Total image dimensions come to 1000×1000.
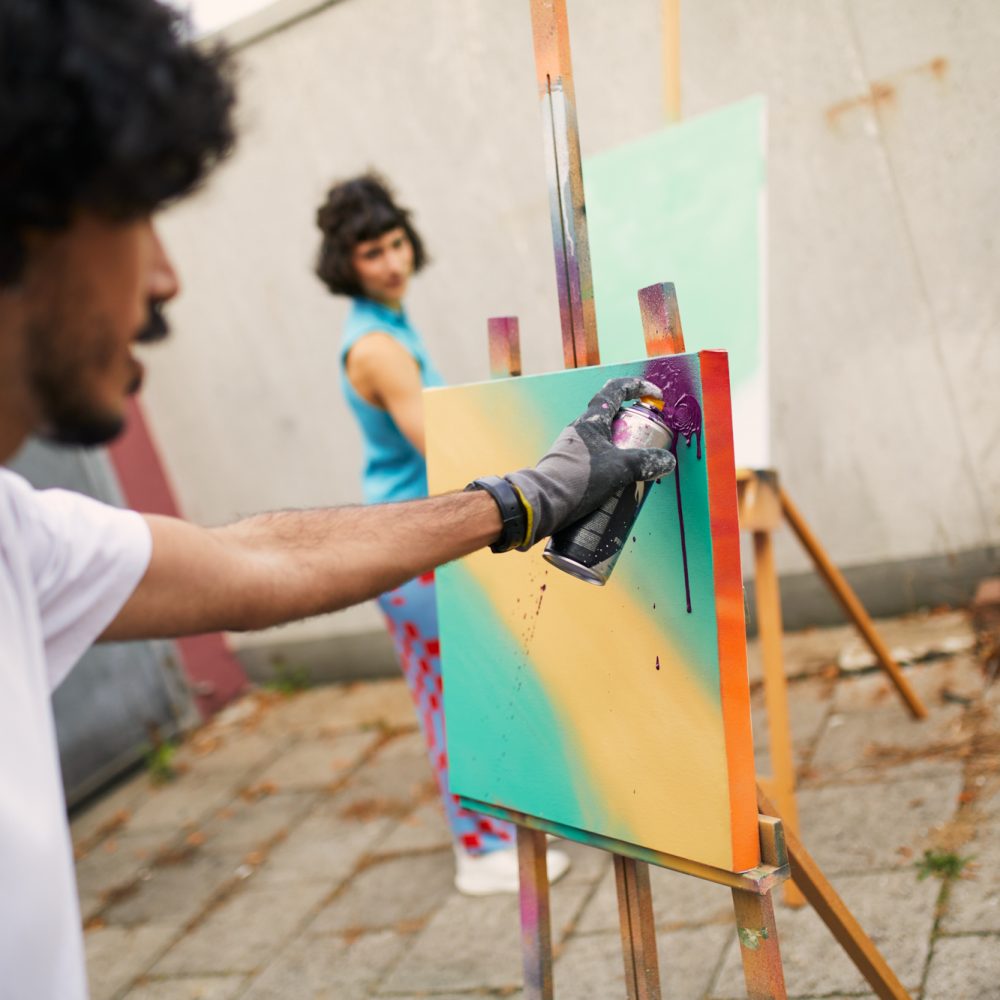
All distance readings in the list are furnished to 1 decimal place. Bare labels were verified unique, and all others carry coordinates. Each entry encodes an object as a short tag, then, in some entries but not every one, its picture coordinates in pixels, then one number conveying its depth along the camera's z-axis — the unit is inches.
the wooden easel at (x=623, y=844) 61.1
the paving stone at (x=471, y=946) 100.9
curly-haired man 36.6
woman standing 106.7
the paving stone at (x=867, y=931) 85.6
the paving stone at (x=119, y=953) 117.7
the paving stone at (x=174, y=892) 129.7
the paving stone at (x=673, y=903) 100.3
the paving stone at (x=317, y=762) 156.6
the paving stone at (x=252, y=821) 142.7
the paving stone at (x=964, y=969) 79.7
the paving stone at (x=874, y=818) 101.7
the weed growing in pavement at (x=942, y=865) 94.9
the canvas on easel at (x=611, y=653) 60.4
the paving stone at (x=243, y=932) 115.6
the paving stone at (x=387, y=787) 142.3
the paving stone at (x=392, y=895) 116.0
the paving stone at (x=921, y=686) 126.6
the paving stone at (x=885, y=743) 115.6
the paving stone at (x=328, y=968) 105.3
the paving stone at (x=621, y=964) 91.4
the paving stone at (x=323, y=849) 129.8
